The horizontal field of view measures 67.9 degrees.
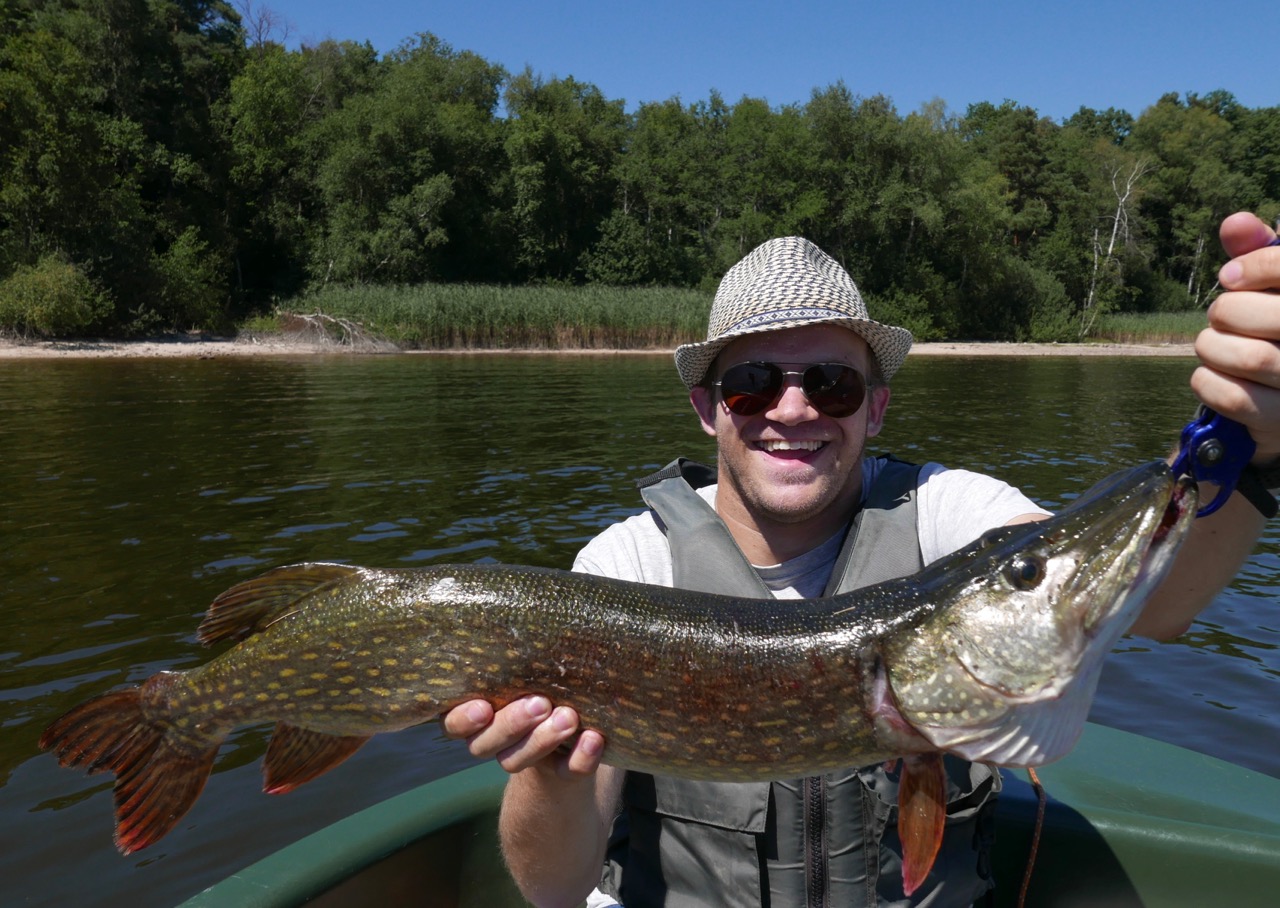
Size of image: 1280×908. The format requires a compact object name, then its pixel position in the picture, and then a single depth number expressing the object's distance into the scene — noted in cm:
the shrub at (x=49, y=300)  3033
